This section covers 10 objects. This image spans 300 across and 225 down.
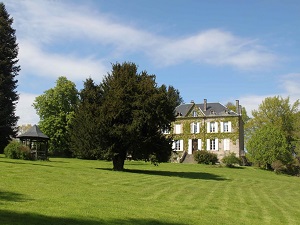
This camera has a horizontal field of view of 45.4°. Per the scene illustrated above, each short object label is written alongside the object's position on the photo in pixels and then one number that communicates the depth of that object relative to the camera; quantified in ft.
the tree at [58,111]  180.04
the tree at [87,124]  89.64
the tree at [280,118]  194.89
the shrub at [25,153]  101.09
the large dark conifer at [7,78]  148.77
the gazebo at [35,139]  108.73
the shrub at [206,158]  172.96
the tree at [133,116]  88.17
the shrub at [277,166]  156.87
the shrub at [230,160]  163.29
